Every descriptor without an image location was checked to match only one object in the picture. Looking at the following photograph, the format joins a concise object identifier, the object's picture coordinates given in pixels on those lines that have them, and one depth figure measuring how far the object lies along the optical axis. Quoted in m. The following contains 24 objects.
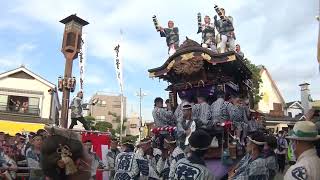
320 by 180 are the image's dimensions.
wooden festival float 9.50
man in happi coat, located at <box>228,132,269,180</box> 4.66
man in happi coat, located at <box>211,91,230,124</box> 8.58
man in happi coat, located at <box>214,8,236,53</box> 10.92
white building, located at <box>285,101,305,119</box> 36.50
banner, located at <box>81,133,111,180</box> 10.60
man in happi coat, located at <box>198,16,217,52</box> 11.17
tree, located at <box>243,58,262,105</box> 23.41
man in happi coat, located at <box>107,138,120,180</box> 10.24
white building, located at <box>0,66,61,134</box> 29.58
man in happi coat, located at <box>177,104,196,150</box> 7.86
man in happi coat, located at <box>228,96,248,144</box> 8.55
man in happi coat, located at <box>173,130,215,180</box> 4.12
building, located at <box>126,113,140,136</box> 58.62
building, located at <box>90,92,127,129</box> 59.16
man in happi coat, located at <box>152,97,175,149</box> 9.86
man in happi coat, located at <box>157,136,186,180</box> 7.51
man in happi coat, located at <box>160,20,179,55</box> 11.45
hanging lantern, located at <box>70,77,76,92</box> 11.91
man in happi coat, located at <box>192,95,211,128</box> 8.66
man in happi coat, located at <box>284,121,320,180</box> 3.07
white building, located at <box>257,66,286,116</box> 37.91
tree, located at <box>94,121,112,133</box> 43.09
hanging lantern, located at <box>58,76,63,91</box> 11.85
